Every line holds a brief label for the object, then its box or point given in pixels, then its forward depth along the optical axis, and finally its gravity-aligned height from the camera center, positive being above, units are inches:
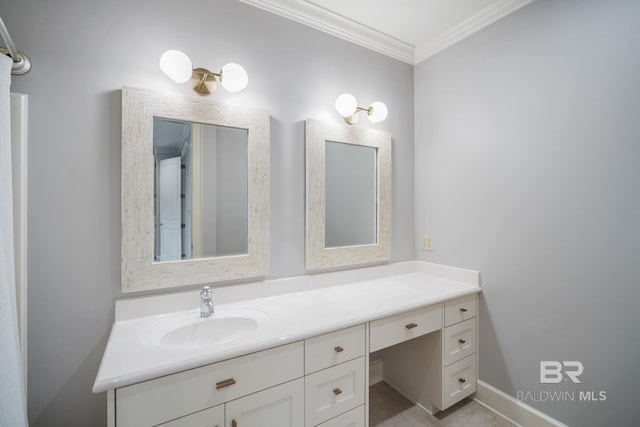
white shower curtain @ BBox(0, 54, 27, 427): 31.4 -9.7
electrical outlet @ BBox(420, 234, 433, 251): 81.6 -8.9
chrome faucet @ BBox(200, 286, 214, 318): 51.1 -16.2
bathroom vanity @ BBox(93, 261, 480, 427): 36.1 -21.4
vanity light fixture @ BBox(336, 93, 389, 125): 68.2 +25.6
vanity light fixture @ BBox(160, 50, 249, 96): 49.2 +25.4
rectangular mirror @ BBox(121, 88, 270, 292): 49.0 +4.1
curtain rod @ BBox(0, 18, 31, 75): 39.1 +22.5
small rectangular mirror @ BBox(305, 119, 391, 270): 66.7 +4.2
